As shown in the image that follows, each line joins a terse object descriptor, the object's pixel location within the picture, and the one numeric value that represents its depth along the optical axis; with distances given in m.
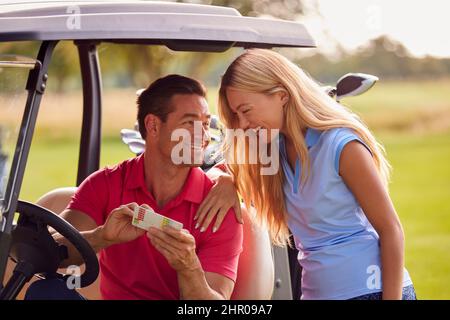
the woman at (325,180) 5.46
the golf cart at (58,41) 5.06
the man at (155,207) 5.90
